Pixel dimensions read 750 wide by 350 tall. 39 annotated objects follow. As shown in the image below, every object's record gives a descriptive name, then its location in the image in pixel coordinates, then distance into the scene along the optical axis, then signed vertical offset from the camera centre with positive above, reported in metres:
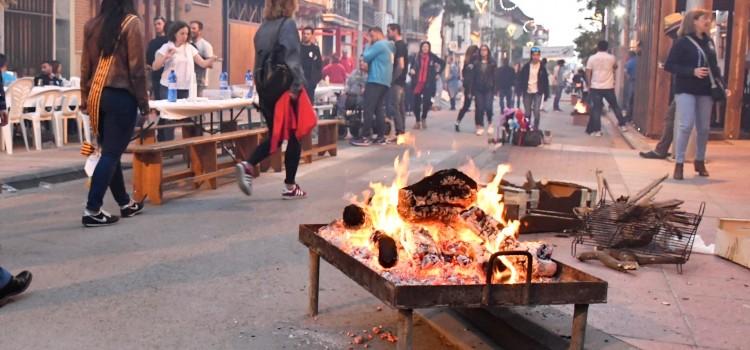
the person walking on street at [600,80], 19.23 -0.12
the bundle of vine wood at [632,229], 6.03 -1.06
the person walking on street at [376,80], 14.84 -0.21
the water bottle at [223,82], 11.84 -0.26
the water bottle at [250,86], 12.00 -0.31
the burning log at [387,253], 3.94 -0.82
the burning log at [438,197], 4.39 -0.64
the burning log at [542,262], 4.03 -0.86
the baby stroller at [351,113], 16.30 -0.86
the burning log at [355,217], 4.57 -0.77
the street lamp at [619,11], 40.88 +2.98
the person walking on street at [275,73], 8.21 -0.07
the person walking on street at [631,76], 23.20 -0.03
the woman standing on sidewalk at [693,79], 10.39 -0.01
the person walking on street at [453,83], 35.21 -0.53
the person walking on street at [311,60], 16.28 +0.10
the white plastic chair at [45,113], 12.80 -0.82
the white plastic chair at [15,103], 12.19 -0.66
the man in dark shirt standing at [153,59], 12.85 -0.01
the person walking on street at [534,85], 18.66 -0.26
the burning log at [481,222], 4.28 -0.74
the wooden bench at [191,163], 8.18 -1.01
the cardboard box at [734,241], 6.17 -1.14
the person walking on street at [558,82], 35.09 -0.37
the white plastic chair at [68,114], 13.40 -0.86
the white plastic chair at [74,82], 15.05 -0.43
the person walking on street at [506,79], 29.62 -0.26
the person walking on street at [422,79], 19.87 -0.23
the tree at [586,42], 39.30 +1.44
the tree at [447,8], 63.43 +4.48
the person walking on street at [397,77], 16.48 -0.17
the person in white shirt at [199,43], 13.90 +0.29
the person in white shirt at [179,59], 11.98 +0.02
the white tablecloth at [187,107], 9.60 -0.51
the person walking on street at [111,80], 6.86 -0.16
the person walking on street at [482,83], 19.05 -0.26
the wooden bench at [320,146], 11.11 -1.13
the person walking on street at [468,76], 19.36 -0.12
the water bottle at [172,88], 10.14 -0.31
